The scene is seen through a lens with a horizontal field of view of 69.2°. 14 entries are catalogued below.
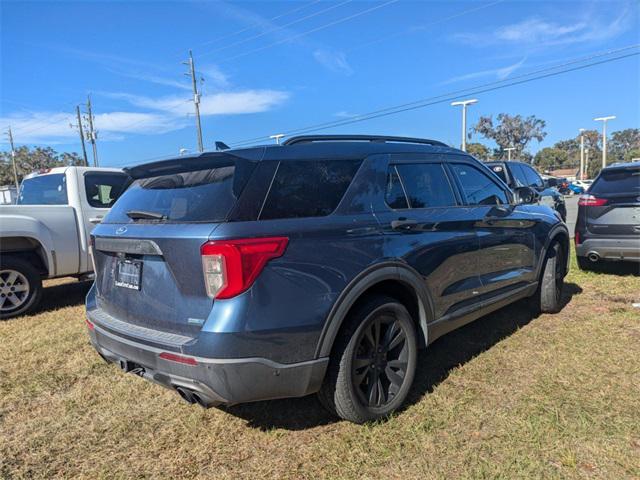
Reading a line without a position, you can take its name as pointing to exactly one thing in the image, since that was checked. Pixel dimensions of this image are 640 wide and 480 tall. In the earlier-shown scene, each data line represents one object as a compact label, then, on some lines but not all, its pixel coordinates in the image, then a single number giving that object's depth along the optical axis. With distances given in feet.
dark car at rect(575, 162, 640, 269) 20.06
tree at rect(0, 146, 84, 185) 254.68
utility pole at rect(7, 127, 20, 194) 222.28
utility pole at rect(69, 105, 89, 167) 163.90
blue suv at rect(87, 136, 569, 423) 7.79
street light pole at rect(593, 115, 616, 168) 161.38
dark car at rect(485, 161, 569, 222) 32.58
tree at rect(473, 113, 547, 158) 251.60
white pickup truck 18.62
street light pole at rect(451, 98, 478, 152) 111.04
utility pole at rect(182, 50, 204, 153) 117.29
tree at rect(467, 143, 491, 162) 226.38
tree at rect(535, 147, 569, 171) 324.64
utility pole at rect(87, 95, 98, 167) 165.89
